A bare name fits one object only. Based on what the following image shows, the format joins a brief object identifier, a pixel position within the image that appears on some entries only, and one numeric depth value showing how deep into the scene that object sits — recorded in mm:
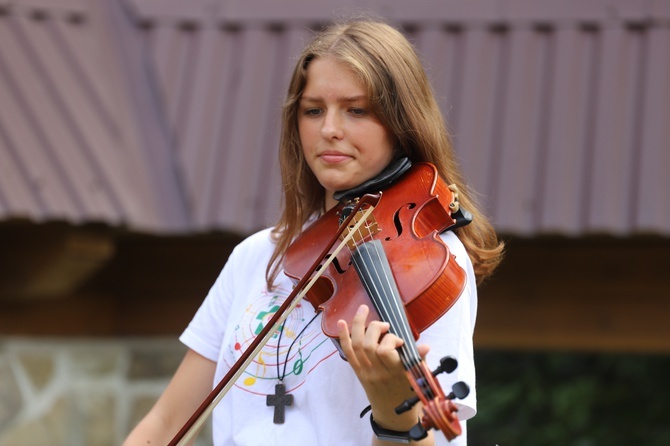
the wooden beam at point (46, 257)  8633
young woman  4109
